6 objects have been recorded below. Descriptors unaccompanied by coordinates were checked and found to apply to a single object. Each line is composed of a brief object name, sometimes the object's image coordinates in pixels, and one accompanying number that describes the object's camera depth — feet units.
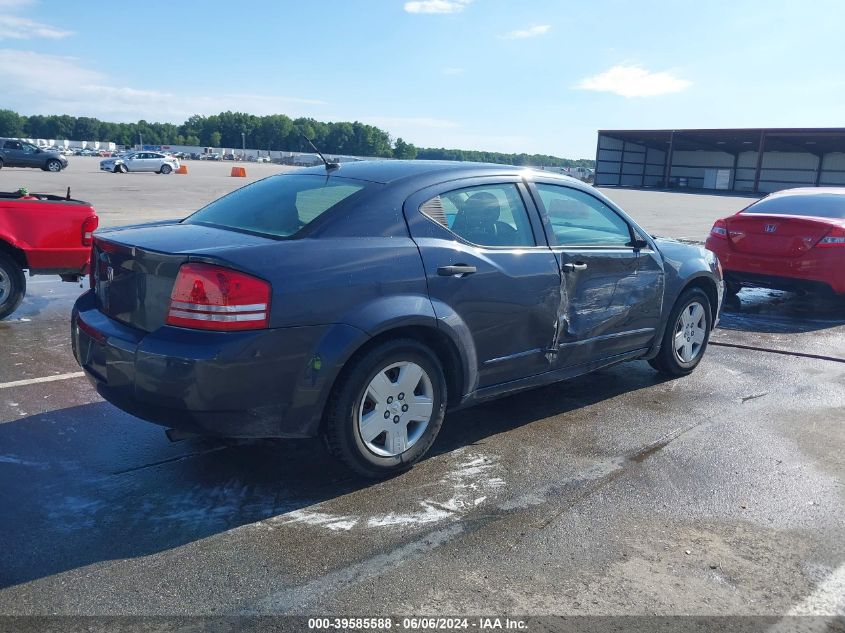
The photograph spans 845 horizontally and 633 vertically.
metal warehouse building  191.31
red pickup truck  22.94
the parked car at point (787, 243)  27.50
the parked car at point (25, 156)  123.85
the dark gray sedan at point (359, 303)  11.06
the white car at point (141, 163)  146.92
